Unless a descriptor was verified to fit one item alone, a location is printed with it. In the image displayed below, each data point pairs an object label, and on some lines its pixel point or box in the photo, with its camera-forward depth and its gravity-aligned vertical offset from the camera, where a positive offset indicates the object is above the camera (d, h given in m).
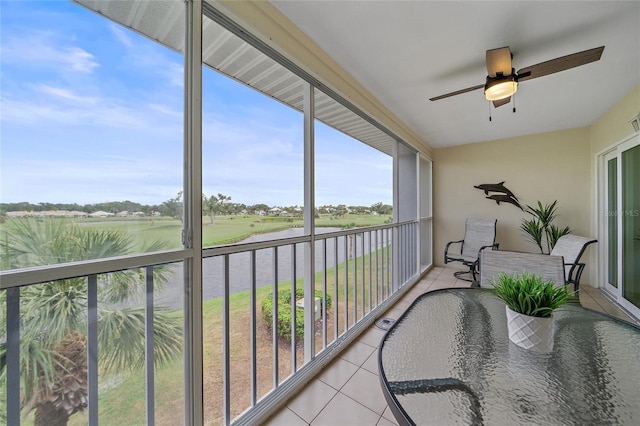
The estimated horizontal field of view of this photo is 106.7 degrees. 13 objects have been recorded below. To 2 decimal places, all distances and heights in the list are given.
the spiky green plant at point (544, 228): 3.71 -0.28
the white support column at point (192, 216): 1.10 -0.01
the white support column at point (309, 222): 1.76 -0.07
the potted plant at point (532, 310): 0.90 -0.39
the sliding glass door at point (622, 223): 2.69 -0.17
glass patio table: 0.66 -0.55
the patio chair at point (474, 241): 3.89 -0.51
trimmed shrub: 2.13 -1.02
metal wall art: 4.18 +0.32
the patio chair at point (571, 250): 2.54 -0.48
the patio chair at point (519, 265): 1.81 -0.44
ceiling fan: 1.59 +1.03
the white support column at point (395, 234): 3.19 -0.30
